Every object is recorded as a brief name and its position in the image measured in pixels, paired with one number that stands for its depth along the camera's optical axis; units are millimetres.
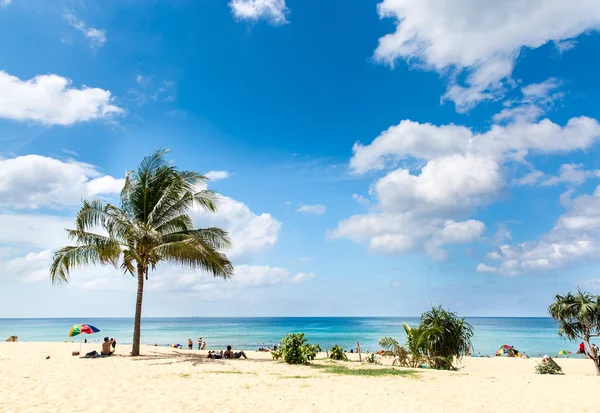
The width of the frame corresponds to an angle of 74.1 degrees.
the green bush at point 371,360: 17983
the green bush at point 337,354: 19577
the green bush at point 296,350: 16547
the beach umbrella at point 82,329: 18248
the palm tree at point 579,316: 18047
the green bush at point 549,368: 17347
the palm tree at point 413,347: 16656
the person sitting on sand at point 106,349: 17375
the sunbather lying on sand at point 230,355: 20172
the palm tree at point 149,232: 17203
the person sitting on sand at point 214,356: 19455
